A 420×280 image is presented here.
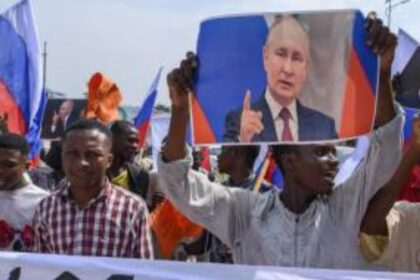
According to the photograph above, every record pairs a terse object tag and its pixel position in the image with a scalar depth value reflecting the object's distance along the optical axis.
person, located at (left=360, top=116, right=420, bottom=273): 4.65
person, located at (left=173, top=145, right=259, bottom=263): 6.83
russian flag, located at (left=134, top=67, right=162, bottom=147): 11.44
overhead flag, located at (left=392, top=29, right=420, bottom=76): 6.84
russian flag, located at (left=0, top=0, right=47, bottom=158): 8.60
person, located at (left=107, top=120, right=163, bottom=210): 7.96
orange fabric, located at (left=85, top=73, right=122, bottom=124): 10.17
